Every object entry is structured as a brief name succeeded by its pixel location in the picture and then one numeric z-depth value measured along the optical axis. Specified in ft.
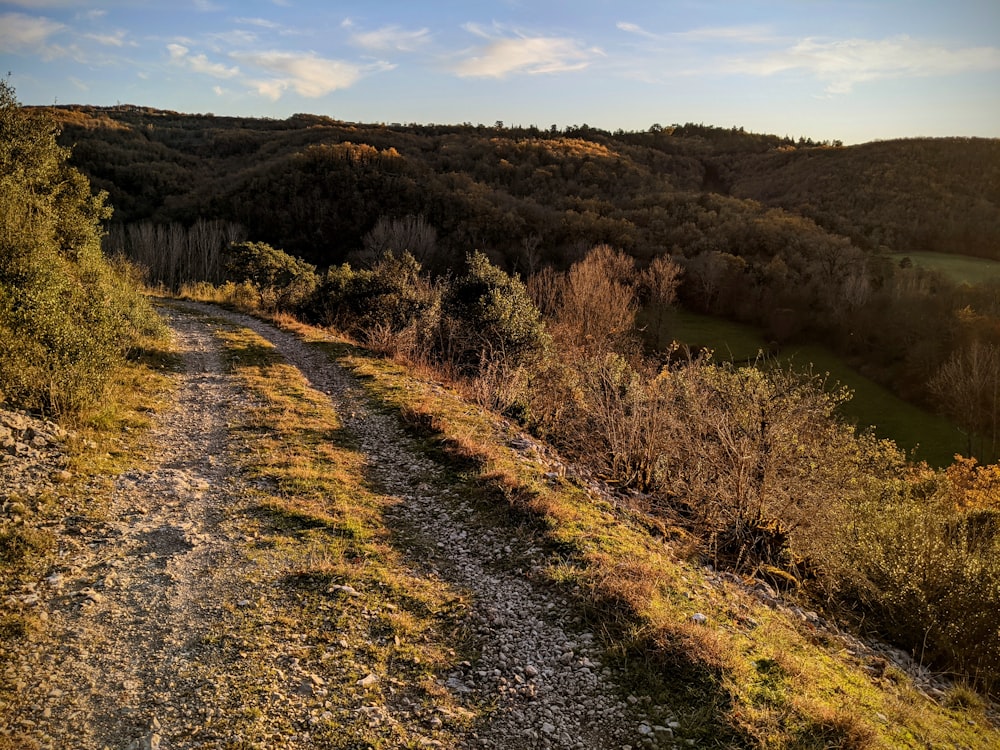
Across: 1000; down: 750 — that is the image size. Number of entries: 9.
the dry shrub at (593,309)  104.78
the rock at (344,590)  21.04
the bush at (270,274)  96.12
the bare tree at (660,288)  153.07
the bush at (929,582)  28.35
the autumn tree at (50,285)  30.32
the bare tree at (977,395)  110.42
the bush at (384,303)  67.00
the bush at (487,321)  59.82
